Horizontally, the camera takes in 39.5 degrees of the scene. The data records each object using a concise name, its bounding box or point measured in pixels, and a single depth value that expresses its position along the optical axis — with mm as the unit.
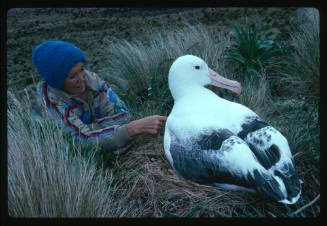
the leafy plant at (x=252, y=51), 3072
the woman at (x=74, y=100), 2271
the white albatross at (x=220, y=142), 1881
